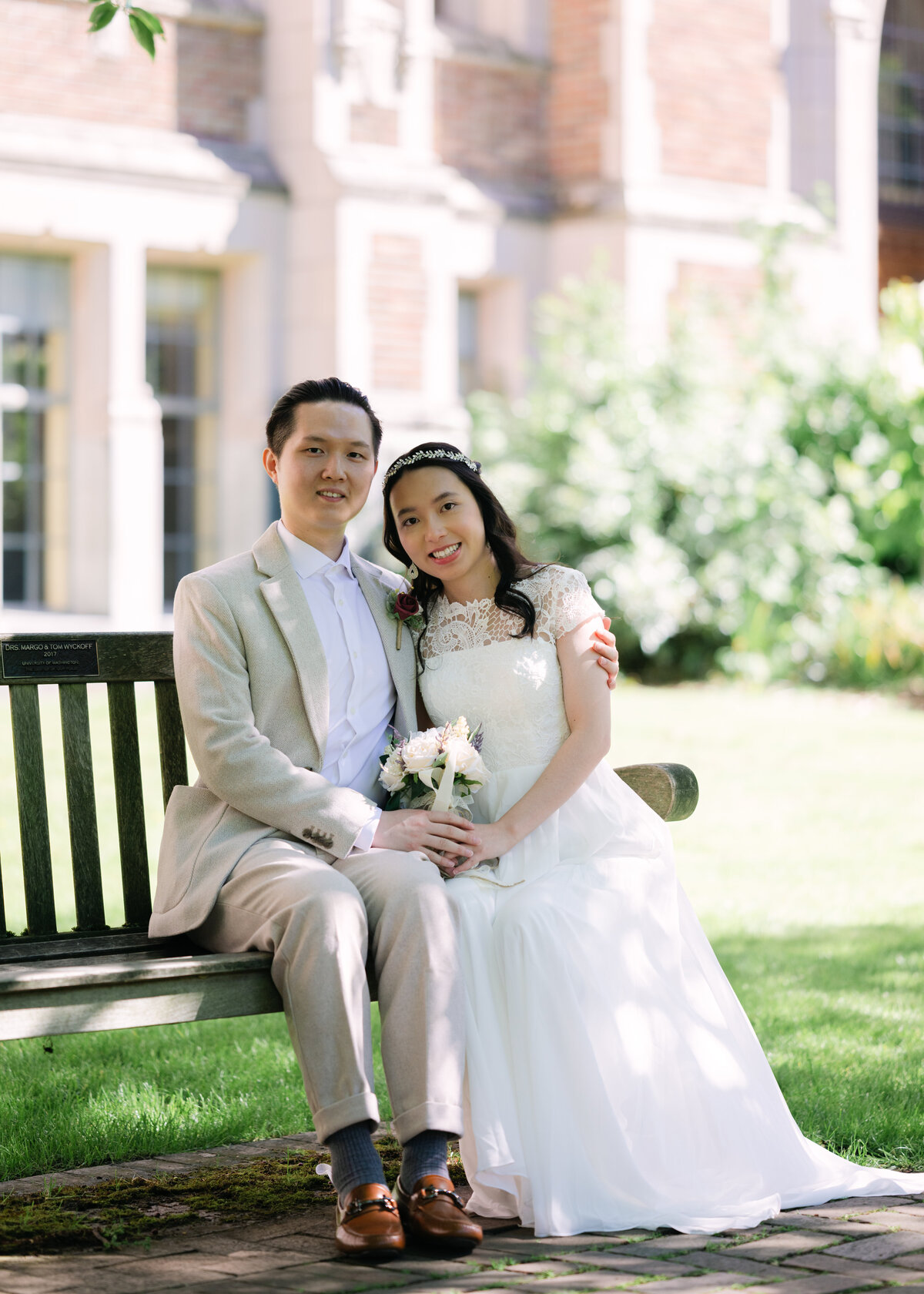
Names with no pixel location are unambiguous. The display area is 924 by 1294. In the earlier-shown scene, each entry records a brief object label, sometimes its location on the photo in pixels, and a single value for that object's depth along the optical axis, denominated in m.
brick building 12.88
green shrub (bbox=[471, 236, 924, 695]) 13.44
